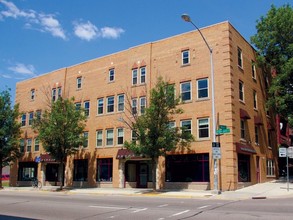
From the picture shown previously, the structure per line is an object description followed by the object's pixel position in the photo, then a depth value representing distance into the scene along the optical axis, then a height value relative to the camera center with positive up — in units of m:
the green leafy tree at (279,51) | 31.17 +9.77
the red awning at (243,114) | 28.59 +3.77
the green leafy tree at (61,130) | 31.22 +2.78
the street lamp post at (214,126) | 22.05 +2.40
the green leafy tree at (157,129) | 25.39 +2.40
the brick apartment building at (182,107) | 27.78 +4.48
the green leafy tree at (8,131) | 37.34 +3.26
